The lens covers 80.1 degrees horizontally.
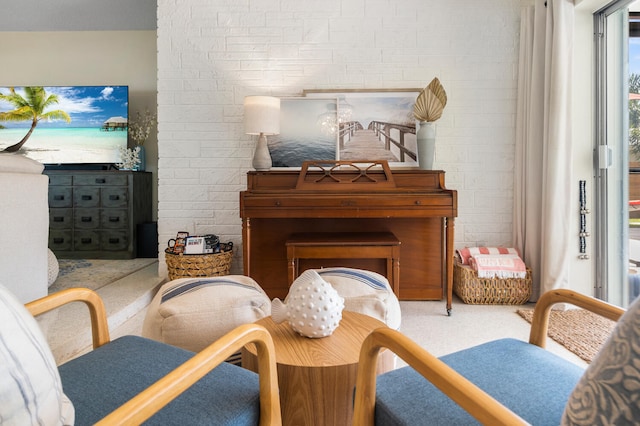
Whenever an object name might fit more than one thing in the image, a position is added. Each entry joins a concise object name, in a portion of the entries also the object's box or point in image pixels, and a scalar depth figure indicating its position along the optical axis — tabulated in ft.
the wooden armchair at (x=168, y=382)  2.17
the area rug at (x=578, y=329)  6.41
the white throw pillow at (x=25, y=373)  1.45
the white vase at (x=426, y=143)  9.15
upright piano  8.27
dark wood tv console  12.75
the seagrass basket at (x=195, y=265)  9.32
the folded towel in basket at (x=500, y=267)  8.98
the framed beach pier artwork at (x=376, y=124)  10.06
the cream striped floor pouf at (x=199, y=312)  4.60
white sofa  5.47
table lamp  9.07
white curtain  8.29
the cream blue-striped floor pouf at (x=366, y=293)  5.16
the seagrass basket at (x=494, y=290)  8.98
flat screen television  13.71
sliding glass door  7.80
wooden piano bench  8.28
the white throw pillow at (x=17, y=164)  5.57
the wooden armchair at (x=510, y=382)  1.34
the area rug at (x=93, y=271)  9.65
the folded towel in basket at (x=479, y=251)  9.36
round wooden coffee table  3.34
